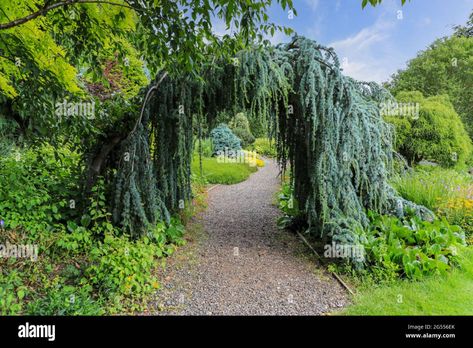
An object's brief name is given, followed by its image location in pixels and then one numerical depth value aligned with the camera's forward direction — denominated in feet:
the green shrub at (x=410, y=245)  11.69
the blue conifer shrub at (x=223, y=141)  51.08
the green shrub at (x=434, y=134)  28.68
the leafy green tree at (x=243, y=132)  62.41
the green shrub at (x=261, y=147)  61.98
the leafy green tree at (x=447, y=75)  45.75
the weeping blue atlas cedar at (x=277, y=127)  13.05
